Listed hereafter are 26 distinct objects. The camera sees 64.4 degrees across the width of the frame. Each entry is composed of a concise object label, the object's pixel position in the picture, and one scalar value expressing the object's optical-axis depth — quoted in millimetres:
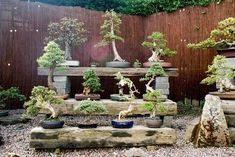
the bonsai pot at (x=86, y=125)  2505
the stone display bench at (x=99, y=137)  2388
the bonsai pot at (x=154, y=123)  2558
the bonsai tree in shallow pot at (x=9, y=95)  3552
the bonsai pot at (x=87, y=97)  3059
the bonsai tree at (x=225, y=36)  3424
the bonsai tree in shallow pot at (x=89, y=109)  2500
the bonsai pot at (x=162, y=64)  3570
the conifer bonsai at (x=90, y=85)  3061
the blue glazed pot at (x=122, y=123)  2515
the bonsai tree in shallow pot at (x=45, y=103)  2476
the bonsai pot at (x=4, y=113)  3578
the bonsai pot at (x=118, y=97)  3019
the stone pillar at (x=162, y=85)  3441
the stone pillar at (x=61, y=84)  3250
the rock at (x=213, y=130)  2574
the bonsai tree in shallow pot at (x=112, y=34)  3587
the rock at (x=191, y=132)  2788
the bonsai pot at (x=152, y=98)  2987
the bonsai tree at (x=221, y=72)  3033
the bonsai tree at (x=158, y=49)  3670
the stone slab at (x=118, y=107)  2892
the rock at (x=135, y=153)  2093
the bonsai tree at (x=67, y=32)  3592
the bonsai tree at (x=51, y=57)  2802
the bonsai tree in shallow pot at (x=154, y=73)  2973
